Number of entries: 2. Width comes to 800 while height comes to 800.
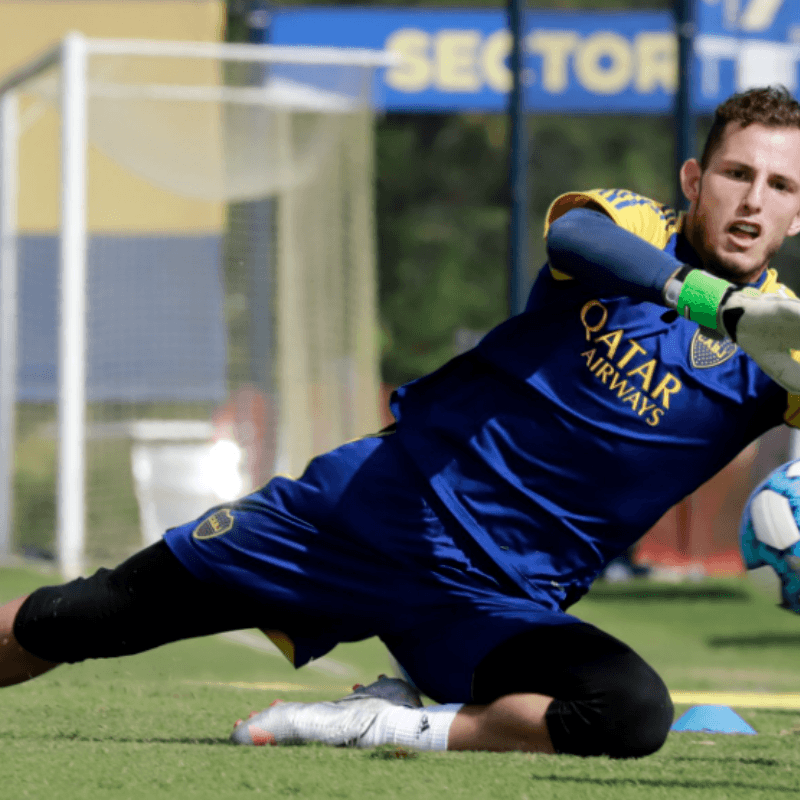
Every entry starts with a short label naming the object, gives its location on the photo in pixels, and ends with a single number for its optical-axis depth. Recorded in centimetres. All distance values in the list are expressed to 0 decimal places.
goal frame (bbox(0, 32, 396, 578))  2103
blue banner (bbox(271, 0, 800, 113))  3316
